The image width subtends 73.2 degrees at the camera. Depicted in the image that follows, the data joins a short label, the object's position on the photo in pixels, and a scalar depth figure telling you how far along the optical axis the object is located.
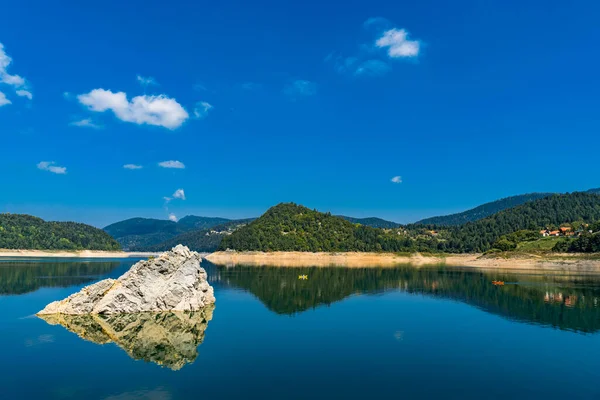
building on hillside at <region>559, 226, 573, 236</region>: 152.50
